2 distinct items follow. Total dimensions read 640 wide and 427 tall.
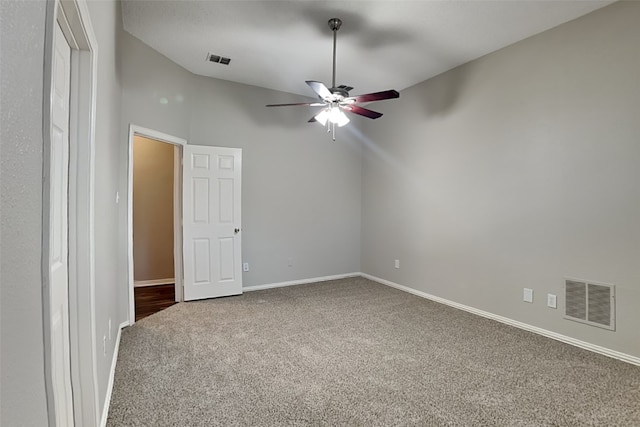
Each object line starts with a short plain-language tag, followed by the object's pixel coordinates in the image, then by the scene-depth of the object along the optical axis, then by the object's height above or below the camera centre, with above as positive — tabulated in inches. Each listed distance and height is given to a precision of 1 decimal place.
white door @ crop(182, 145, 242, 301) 171.9 -5.7
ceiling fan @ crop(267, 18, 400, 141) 115.6 +40.4
